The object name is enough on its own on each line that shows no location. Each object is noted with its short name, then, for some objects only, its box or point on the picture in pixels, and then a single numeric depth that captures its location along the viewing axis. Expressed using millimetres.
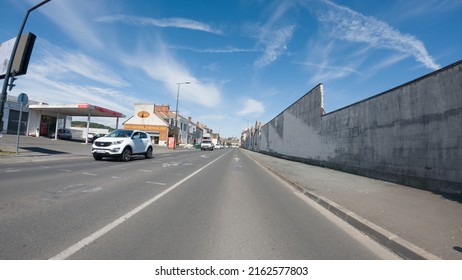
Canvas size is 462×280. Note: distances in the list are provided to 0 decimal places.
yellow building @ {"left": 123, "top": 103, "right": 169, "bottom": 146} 60625
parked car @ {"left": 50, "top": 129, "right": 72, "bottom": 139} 42584
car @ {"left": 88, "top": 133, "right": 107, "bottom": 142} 45609
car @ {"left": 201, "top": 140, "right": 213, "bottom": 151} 56656
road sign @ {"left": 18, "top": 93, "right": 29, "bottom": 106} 14820
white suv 15945
